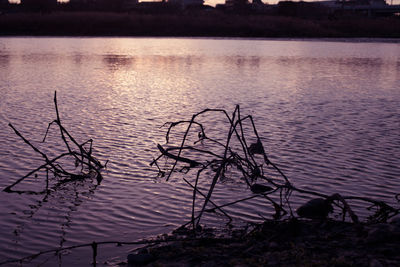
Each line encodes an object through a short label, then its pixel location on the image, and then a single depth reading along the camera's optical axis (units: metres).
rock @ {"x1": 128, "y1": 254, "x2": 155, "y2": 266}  5.12
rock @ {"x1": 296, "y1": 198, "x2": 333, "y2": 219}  6.36
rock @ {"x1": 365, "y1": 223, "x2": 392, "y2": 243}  5.16
